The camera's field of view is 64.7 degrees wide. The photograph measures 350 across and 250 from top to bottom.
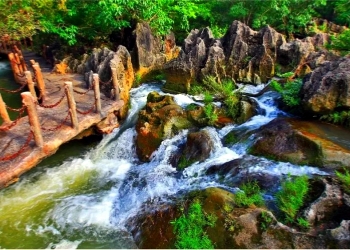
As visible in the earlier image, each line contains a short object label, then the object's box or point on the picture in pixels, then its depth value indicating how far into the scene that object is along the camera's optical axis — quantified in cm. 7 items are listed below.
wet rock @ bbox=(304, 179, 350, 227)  504
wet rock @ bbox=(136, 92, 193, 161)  852
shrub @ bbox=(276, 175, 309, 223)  519
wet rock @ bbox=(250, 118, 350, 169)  626
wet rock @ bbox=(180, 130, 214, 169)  755
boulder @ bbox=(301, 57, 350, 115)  751
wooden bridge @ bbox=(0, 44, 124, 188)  648
